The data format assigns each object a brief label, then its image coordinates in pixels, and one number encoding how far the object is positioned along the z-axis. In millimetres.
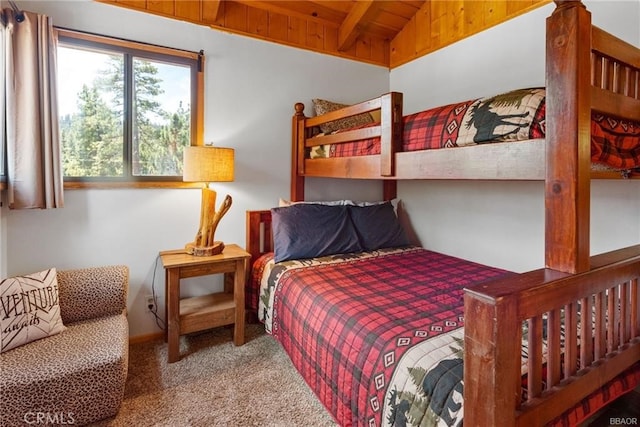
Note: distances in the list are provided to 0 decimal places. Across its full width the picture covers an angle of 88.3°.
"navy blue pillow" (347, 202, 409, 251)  2645
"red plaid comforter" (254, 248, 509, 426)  1250
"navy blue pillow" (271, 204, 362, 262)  2350
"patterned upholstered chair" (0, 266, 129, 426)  1390
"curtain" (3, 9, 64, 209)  1799
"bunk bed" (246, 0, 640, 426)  778
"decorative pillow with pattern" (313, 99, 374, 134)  2789
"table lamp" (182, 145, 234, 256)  2176
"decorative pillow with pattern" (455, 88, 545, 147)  1167
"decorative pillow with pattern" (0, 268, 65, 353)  1587
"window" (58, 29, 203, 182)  2105
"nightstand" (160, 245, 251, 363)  2029
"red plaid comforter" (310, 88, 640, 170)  1127
